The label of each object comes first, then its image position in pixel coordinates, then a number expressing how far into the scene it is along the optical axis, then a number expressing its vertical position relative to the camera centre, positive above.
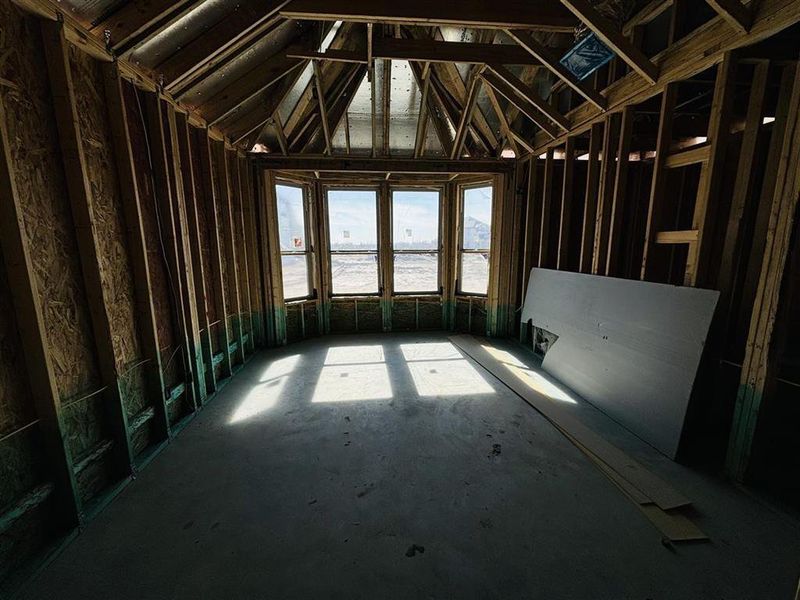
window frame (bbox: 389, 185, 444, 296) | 6.45 +0.01
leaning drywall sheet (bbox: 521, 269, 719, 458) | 2.69 -1.01
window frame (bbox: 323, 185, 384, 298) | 6.36 +0.14
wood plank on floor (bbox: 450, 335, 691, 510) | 2.29 -1.74
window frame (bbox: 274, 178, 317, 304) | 6.15 -0.09
